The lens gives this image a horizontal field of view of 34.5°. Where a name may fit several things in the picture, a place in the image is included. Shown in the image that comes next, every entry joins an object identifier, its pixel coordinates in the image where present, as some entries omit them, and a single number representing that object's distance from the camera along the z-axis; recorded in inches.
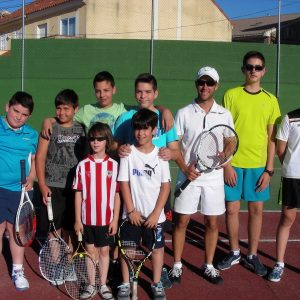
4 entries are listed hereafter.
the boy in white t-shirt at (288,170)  155.6
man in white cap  153.8
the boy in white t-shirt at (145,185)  139.7
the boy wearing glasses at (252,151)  165.2
